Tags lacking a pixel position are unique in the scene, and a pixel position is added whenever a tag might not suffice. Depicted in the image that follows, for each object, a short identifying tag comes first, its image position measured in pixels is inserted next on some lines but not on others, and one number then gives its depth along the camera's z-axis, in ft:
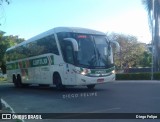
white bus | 55.83
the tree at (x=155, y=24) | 130.93
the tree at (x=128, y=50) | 196.34
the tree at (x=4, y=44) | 180.00
